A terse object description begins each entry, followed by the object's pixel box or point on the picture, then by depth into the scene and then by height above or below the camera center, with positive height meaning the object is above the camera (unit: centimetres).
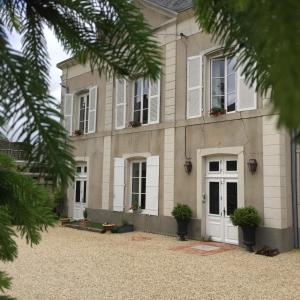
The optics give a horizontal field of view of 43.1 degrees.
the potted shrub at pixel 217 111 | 991 +212
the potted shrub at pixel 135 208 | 1184 -52
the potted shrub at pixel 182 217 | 1017 -68
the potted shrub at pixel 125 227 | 1180 -112
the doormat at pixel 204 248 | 864 -132
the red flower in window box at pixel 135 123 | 1209 +217
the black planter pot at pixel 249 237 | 877 -102
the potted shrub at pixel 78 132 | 1453 +223
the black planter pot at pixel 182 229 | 1021 -99
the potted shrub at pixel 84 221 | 1299 -106
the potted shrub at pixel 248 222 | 866 -66
